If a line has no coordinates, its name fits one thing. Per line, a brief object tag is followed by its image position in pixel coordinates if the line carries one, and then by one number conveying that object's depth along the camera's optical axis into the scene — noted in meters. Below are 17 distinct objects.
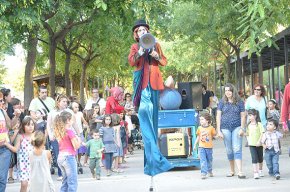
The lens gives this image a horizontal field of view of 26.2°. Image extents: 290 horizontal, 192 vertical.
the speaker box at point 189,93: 14.47
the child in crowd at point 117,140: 14.02
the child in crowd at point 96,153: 12.75
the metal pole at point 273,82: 30.59
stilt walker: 8.09
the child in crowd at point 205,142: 12.42
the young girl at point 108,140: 13.55
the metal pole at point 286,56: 25.72
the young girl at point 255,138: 12.05
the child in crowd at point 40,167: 8.53
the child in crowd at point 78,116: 14.37
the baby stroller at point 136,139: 20.72
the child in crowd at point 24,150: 9.86
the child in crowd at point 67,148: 9.10
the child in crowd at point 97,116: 14.75
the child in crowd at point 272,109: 17.16
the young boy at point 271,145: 11.79
